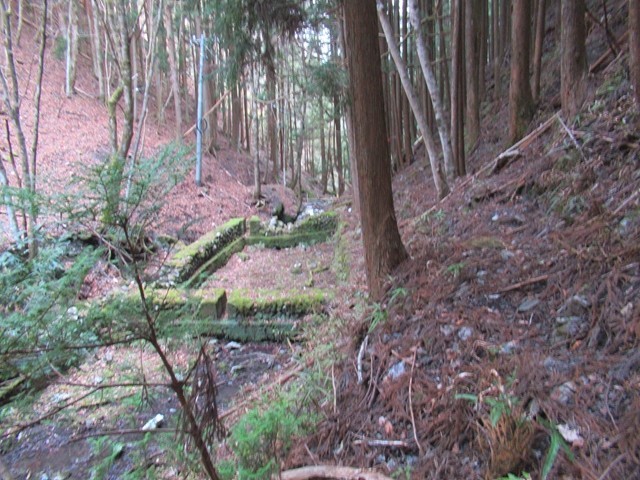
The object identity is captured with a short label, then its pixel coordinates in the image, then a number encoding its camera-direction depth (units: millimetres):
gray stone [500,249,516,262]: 4064
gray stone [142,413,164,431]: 4352
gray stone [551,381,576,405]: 2291
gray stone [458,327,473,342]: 3201
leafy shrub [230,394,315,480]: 2737
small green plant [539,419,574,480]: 1996
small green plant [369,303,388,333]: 3957
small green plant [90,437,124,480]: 2250
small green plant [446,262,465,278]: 4055
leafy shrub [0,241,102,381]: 2064
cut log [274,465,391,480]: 2438
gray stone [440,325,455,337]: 3338
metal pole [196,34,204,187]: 15023
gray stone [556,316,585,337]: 2781
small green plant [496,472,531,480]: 1941
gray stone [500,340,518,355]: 2848
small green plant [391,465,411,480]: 2363
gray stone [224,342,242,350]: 6391
